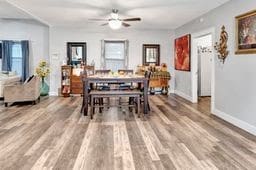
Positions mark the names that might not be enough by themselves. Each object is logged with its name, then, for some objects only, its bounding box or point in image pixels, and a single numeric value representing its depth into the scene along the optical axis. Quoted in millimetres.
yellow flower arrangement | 6712
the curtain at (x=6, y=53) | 6961
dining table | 4256
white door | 6391
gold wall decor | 4009
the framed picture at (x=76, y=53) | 7100
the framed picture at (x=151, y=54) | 7377
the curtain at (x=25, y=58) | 7009
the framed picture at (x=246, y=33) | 3228
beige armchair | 5214
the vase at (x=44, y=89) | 6801
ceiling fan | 4479
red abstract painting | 6059
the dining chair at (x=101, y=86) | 4891
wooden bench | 4143
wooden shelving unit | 6742
